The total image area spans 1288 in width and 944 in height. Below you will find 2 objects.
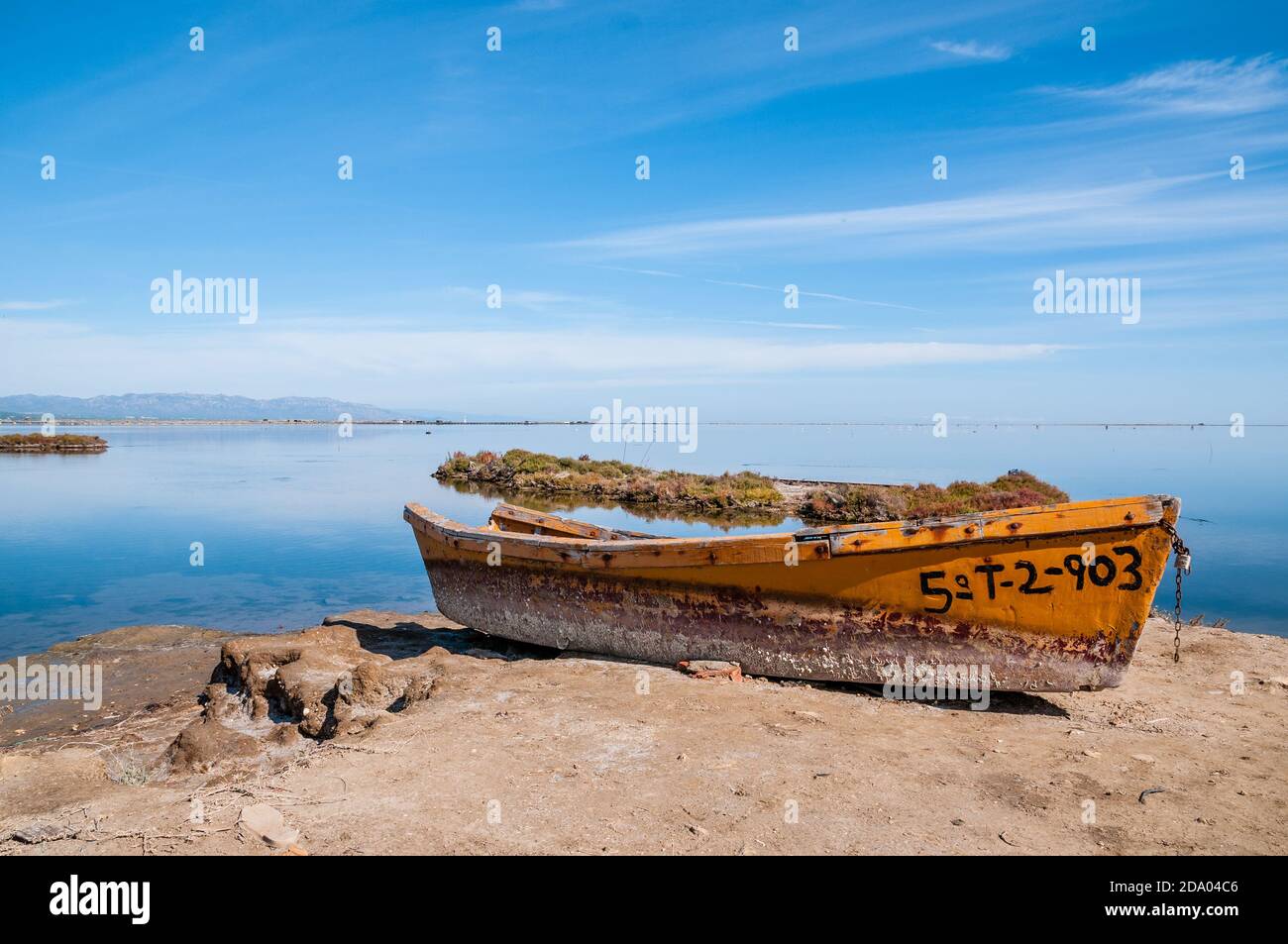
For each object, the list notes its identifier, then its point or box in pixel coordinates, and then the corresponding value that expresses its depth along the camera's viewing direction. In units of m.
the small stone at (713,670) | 7.12
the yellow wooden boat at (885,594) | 5.99
